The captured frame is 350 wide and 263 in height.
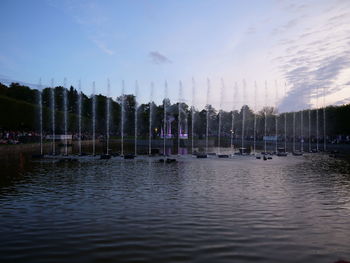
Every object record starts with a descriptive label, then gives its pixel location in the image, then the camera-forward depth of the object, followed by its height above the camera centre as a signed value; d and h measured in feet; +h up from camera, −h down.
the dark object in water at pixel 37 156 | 130.11 -7.38
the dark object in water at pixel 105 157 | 129.76 -7.92
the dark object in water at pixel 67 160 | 118.80 -8.56
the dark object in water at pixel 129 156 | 130.08 -7.61
